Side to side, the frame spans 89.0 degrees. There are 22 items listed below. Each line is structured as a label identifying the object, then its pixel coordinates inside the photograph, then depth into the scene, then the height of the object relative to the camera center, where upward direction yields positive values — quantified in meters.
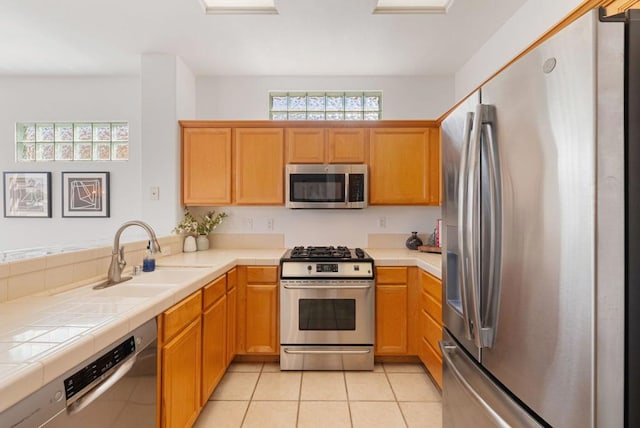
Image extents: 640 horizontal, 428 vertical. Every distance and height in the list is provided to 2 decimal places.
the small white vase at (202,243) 3.19 -0.30
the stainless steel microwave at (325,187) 3.00 +0.24
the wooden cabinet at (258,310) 2.65 -0.80
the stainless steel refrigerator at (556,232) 0.74 -0.05
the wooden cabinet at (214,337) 1.98 -0.82
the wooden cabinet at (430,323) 2.22 -0.80
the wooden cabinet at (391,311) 2.67 -0.81
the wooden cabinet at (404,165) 3.09 +0.46
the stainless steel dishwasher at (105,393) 0.81 -0.54
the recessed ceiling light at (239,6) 2.35 +1.50
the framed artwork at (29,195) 3.59 +0.18
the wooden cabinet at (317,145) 3.07 +0.64
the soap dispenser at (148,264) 2.18 -0.35
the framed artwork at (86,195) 3.58 +0.18
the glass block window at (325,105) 3.52 +1.17
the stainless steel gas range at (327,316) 2.59 -0.83
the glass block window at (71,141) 3.65 +0.79
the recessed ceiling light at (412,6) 2.35 +1.50
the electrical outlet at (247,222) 3.38 -0.10
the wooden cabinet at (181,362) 1.44 -0.75
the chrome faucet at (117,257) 1.79 -0.26
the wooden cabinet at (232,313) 2.46 -0.79
